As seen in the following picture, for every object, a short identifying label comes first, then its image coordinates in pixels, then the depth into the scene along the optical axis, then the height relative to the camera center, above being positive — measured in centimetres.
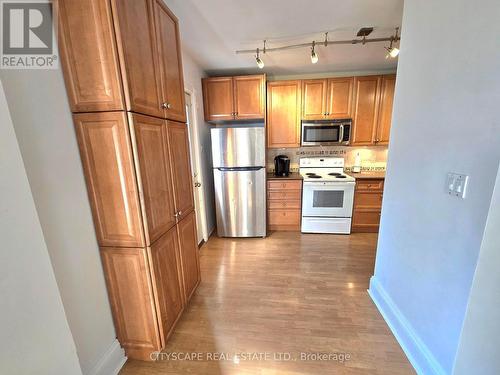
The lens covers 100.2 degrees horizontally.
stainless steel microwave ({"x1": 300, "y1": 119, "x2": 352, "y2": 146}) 325 +20
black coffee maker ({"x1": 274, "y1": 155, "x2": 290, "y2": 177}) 345 -31
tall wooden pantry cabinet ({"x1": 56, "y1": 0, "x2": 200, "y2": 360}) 104 +3
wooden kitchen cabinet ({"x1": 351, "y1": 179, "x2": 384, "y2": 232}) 313 -91
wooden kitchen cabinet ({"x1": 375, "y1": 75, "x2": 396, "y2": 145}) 309 +53
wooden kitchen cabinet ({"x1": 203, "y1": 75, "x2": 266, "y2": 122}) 307 +73
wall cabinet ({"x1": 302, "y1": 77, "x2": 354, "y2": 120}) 318 +72
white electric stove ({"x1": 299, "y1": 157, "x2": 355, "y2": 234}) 314 -87
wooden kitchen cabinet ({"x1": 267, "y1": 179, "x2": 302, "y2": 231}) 330 -92
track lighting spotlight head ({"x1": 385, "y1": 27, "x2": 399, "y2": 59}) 208 +94
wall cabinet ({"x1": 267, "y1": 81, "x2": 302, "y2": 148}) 326 +52
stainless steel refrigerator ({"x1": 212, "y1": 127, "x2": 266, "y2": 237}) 292 -48
